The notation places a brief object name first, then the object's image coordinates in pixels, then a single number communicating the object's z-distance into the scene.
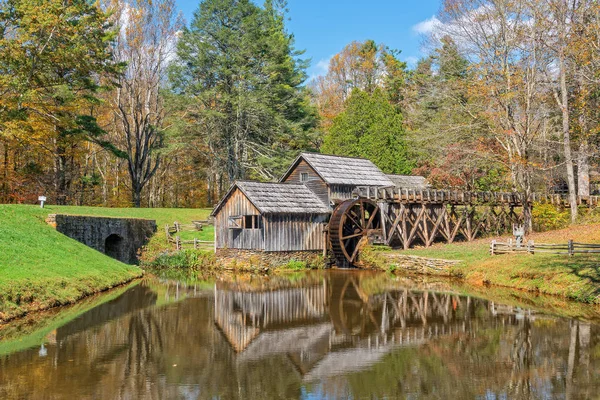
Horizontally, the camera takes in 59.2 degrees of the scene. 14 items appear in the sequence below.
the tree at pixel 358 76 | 56.25
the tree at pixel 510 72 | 28.72
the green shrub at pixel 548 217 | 33.09
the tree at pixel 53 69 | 27.08
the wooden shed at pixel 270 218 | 28.58
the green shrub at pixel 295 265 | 28.89
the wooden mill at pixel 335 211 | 28.97
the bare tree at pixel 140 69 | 38.03
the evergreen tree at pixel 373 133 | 43.66
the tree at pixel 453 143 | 34.88
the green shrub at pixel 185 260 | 30.56
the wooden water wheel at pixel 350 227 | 28.91
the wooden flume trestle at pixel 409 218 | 29.59
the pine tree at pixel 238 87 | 42.16
